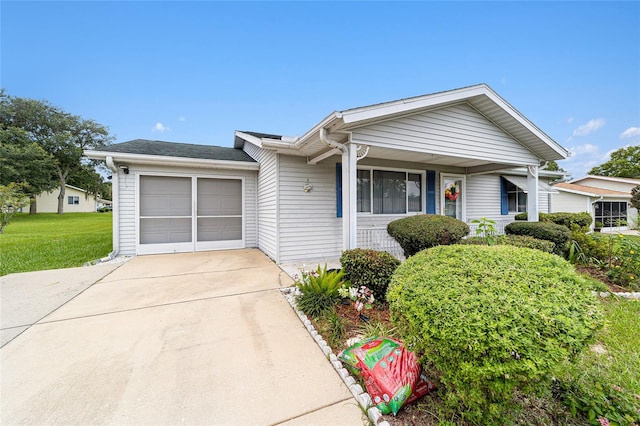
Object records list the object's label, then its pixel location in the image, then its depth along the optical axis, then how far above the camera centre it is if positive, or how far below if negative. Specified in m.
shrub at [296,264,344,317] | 3.37 -1.16
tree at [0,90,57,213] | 19.55 +4.81
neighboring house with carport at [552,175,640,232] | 14.61 +0.69
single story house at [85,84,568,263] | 5.16 +1.04
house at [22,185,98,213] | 28.27 +1.59
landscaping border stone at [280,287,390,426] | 1.71 -1.41
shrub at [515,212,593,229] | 8.58 -0.19
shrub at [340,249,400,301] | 3.69 -0.86
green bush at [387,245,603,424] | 1.32 -0.65
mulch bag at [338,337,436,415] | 1.76 -1.24
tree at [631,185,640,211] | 13.55 +0.90
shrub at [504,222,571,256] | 5.88 -0.47
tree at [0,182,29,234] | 6.32 +0.33
